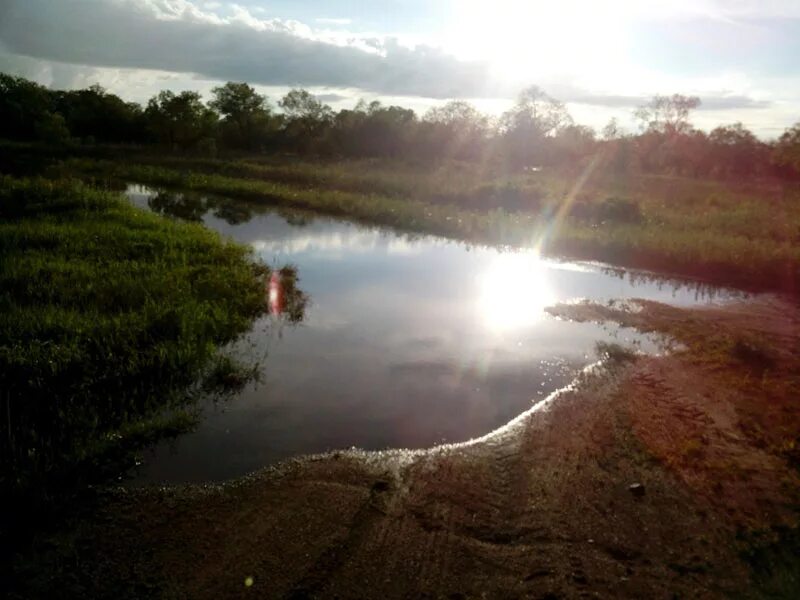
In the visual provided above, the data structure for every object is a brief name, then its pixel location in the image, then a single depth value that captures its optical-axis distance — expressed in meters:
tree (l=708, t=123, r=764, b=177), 45.06
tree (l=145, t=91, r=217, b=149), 50.72
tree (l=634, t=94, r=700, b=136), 61.16
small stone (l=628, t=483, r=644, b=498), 5.23
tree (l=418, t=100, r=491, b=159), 52.62
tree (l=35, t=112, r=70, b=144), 49.25
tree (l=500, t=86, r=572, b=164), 53.97
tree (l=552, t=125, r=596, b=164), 52.91
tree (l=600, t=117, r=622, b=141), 65.40
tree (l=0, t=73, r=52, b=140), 53.66
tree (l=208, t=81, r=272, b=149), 57.66
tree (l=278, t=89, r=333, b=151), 56.44
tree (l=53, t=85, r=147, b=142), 59.22
